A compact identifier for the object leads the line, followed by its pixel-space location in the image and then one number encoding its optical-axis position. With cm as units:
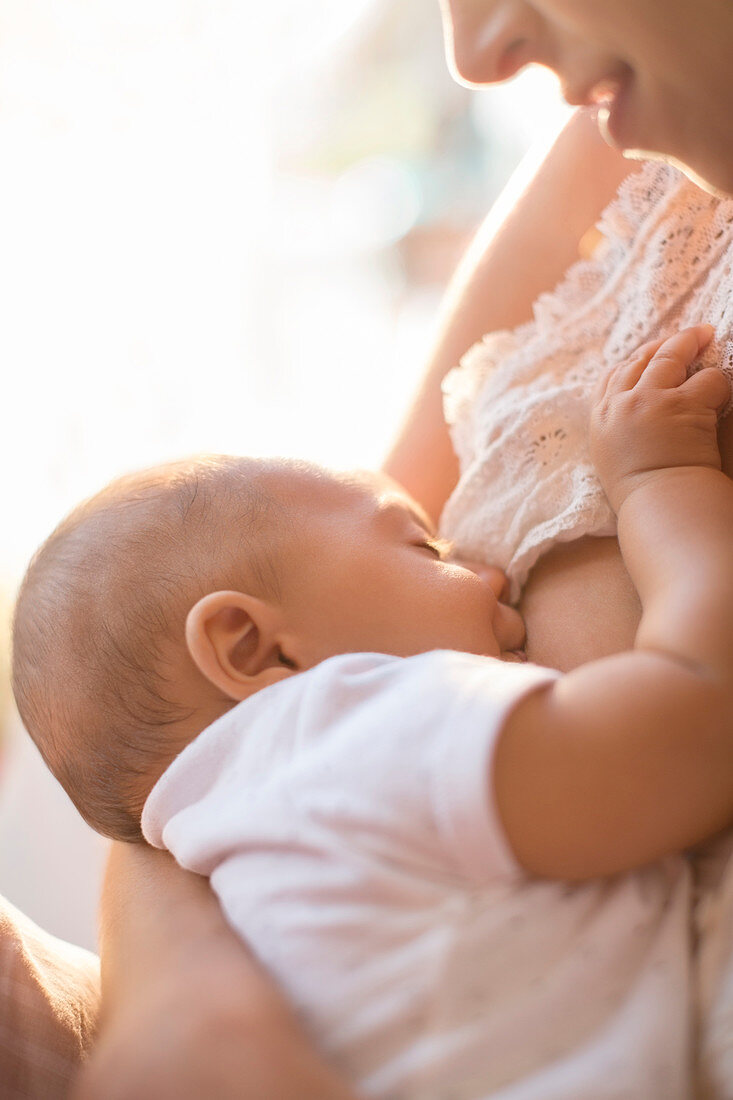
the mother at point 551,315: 67
